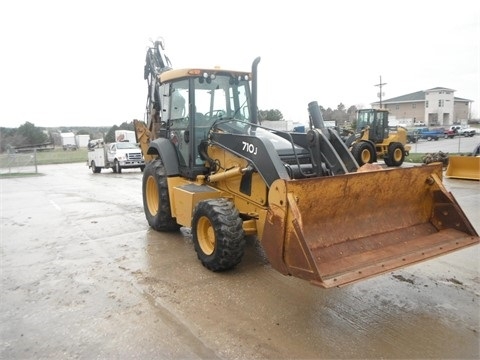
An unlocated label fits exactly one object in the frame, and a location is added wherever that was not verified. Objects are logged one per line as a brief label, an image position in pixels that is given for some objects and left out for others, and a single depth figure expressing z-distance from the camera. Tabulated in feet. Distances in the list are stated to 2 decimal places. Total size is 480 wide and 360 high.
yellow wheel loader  63.00
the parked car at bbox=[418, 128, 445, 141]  147.02
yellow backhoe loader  12.64
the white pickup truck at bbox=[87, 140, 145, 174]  68.74
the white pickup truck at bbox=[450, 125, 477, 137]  157.17
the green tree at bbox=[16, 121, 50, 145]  189.47
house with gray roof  244.01
